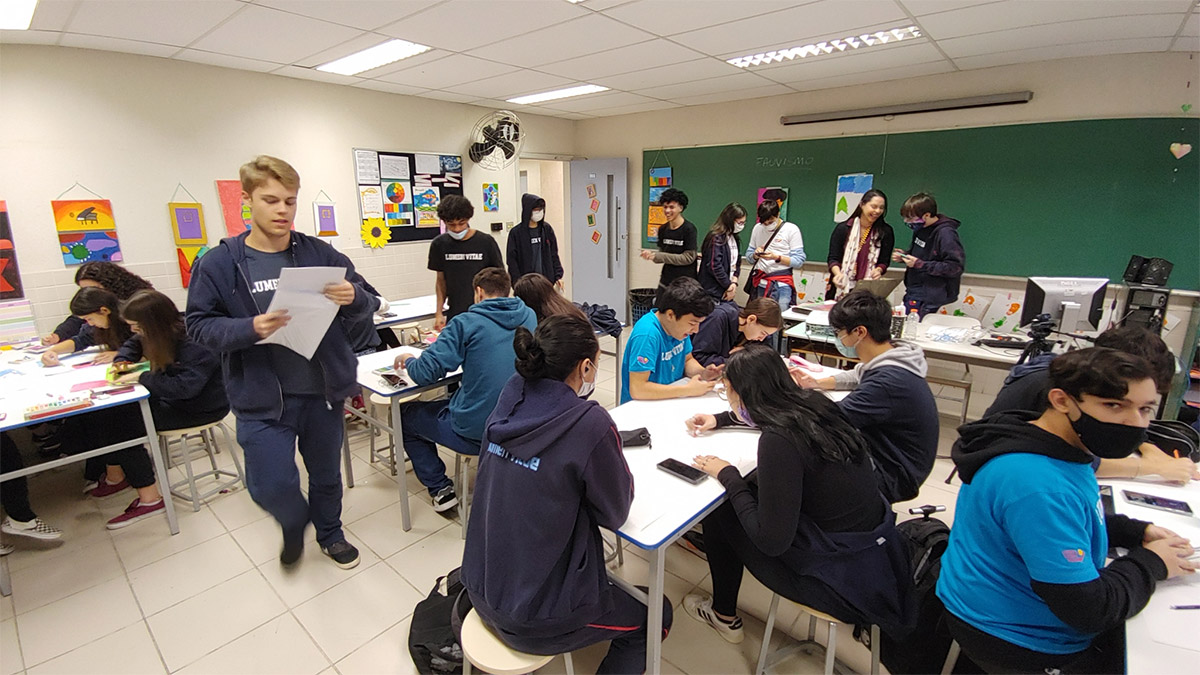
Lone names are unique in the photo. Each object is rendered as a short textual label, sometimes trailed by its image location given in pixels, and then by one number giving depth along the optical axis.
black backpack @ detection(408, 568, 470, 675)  1.81
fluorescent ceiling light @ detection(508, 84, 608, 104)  4.89
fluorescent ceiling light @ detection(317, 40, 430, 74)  3.52
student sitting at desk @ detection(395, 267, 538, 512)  2.40
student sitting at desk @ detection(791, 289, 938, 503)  1.84
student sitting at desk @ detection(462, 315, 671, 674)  1.31
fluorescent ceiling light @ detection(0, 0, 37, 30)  2.60
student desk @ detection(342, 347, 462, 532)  2.53
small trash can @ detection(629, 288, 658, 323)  5.33
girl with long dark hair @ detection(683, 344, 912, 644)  1.43
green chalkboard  3.66
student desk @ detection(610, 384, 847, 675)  1.50
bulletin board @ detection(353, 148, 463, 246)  5.00
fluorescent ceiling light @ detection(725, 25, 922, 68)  3.27
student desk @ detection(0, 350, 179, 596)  2.28
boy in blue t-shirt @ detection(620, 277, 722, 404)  2.34
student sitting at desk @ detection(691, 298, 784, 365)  2.75
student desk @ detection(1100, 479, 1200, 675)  1.09
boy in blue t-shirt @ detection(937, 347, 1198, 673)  1.15
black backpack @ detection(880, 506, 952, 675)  1.68
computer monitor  2.83
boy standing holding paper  1.77
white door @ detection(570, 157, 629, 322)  6.65
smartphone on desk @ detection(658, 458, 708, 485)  1.73
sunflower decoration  5.06
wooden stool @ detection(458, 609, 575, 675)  1.32
